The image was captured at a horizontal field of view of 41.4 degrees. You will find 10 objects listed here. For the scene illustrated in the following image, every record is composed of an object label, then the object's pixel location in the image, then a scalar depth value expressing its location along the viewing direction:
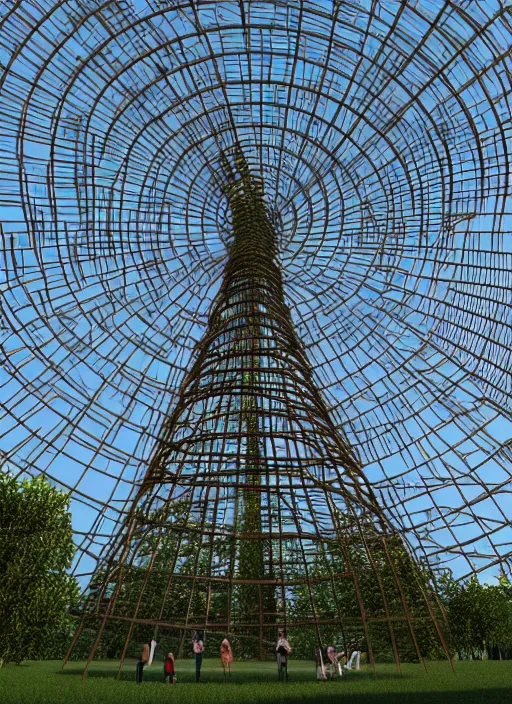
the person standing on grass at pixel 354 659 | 25.76
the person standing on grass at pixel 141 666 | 18.64
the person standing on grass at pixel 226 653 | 20.80
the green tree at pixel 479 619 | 38.25
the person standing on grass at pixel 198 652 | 19.96
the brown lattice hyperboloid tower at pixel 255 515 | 20.50
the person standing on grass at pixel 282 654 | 19.84
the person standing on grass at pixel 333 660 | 20.91
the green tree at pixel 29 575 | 27.27
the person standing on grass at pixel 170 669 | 19.02
